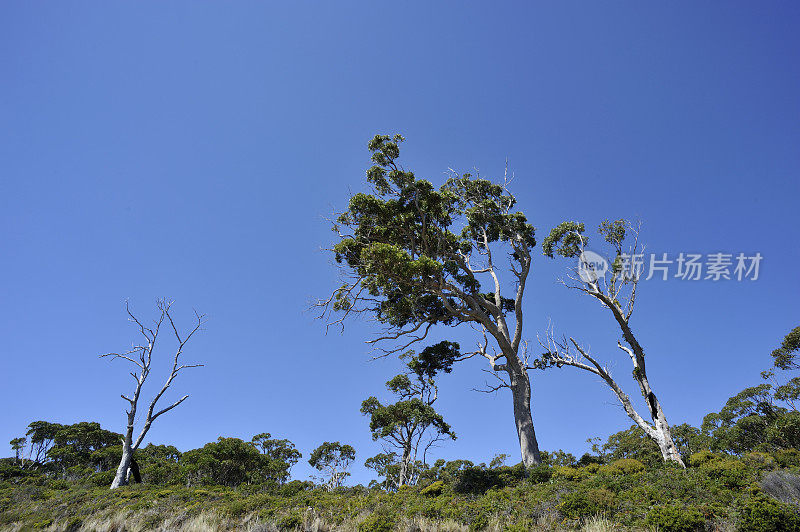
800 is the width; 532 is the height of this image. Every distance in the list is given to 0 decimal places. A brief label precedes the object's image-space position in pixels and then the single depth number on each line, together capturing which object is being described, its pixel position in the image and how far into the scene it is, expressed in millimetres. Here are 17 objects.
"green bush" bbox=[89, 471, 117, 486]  20156
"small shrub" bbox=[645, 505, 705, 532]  5801
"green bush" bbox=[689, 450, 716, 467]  11695
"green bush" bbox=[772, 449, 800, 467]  10672
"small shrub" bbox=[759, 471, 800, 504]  6789
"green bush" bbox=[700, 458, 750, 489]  8227
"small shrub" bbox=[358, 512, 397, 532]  7484
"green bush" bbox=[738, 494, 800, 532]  5273
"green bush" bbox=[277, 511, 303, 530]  8641
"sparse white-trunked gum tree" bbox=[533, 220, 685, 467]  13898
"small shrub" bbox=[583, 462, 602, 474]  12156
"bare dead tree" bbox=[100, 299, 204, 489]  17219
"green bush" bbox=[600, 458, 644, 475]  11188
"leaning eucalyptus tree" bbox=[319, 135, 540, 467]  14086
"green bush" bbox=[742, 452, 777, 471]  9969
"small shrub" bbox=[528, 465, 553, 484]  11680
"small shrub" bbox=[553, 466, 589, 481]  11195
